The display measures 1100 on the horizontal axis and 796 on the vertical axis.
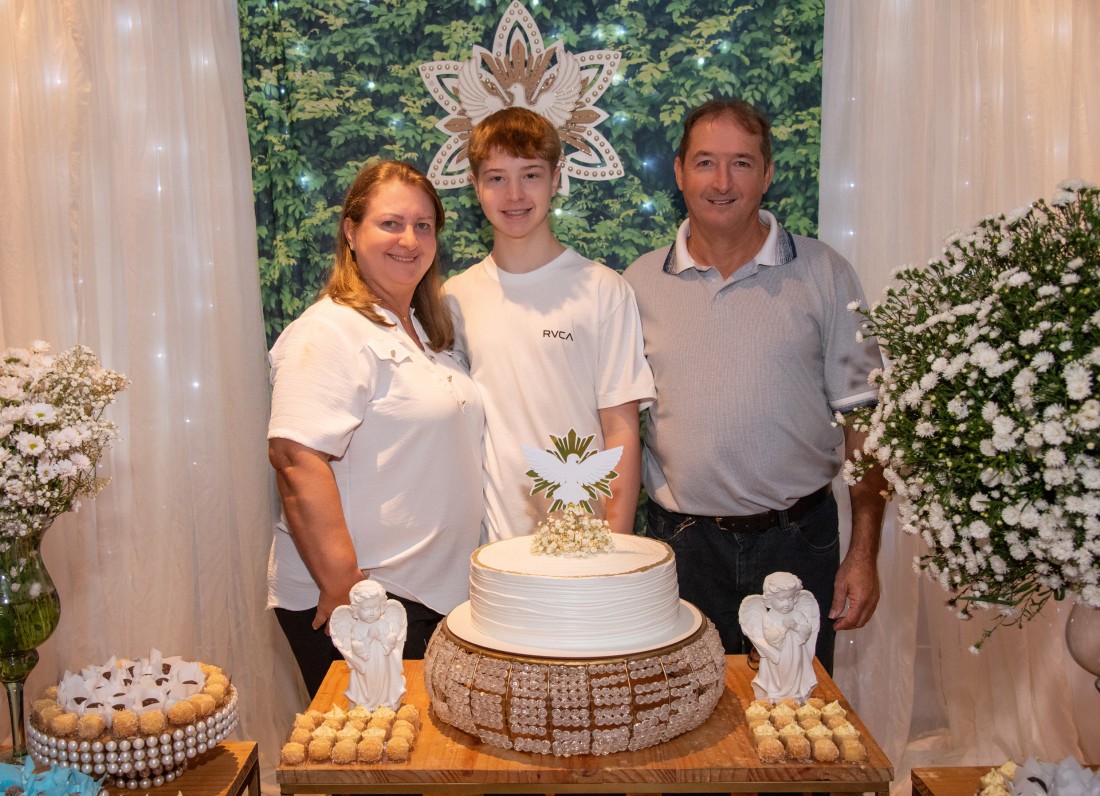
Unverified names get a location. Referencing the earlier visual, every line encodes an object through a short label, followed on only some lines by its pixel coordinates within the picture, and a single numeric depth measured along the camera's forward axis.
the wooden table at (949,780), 1.58
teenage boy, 2.43
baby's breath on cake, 1.68
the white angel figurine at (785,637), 1.68
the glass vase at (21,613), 1.76
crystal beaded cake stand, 1.47
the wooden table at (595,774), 1.47
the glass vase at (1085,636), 1.44
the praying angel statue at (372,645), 1.66
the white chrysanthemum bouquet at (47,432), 1.70
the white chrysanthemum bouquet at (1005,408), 1.29
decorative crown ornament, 3.13
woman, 2.13
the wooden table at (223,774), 1.63
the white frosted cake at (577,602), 1.53
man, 2.45
